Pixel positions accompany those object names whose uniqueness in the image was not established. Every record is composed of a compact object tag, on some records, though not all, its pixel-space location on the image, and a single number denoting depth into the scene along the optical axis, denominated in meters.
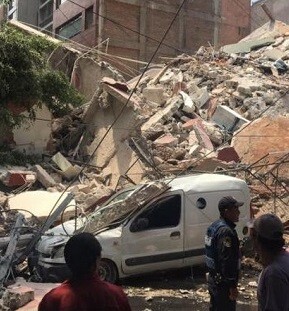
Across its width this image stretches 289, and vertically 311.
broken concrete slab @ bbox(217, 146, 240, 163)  15.13
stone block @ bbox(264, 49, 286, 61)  24.88
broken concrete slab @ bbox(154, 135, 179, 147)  16.25
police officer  4.60
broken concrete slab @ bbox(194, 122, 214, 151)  16.62
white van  8.49
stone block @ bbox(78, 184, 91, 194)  13.75
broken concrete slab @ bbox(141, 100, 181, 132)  17.73
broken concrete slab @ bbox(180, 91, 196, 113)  19.11
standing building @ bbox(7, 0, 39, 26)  41.81
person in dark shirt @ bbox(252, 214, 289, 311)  2.77
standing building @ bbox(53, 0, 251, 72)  32.62
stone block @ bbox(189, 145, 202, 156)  15.74
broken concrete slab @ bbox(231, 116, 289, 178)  15.88
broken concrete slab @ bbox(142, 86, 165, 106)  20.47
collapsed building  13.10
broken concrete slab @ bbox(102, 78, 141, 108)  15.43
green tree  15.01
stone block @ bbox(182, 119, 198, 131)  17.70
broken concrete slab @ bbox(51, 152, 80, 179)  15.63
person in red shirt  2.46
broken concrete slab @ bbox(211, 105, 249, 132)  18.86
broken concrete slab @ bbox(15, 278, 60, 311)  6.23
